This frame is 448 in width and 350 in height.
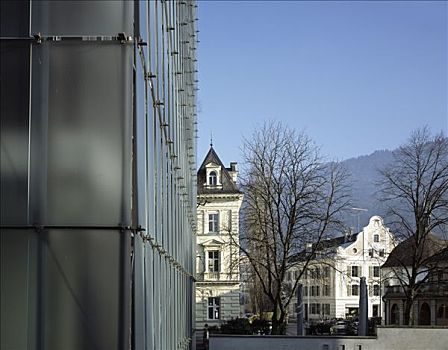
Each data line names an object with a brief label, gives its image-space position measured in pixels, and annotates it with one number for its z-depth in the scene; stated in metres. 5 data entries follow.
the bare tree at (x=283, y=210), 40.53
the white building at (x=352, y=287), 101.31
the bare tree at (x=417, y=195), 41.09
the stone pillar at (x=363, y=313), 35.44
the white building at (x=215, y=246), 56.91
